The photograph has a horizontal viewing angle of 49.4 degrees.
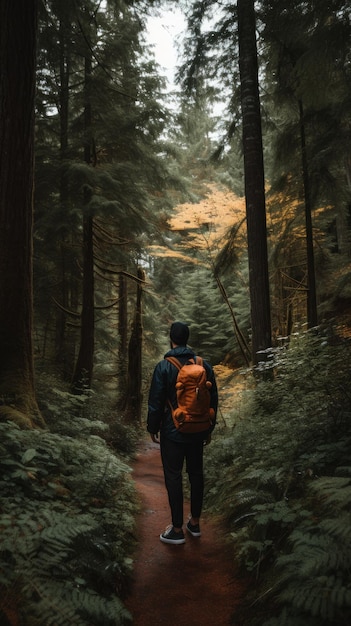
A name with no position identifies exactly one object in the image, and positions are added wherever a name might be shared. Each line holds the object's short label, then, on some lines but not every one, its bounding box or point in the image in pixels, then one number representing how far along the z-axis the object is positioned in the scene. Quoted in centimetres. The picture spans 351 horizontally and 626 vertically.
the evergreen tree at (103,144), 1027
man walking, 407
